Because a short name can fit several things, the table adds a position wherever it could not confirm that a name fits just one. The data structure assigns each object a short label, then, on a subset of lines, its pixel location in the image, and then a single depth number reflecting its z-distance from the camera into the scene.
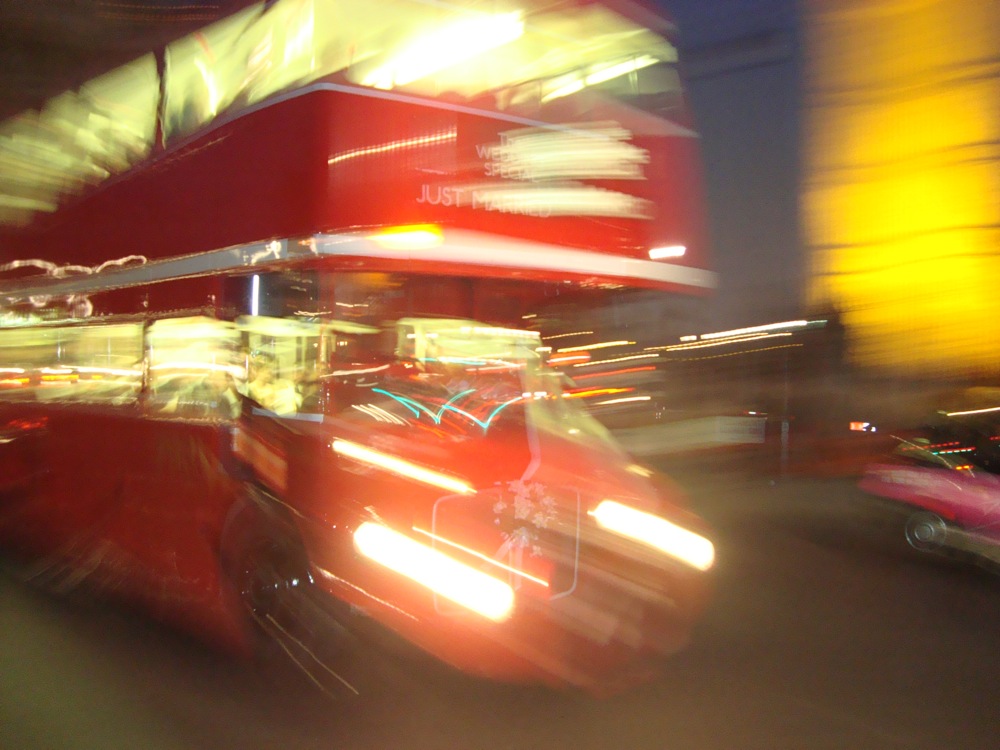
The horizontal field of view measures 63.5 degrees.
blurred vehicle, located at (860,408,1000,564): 6.66
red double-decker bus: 4.06
